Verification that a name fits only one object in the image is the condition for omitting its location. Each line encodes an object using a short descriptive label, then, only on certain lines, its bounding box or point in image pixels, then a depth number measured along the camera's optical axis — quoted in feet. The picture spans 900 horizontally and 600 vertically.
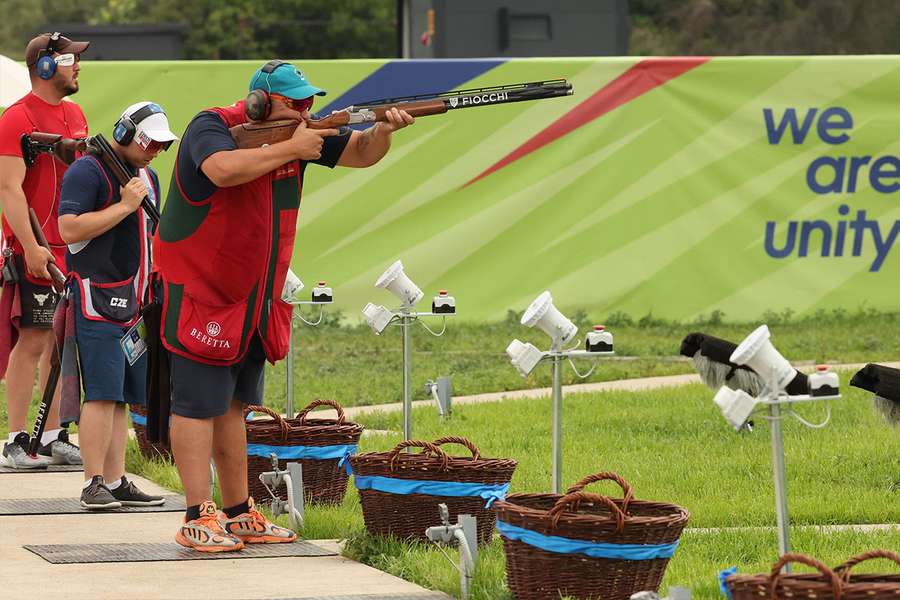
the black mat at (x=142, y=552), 45.79
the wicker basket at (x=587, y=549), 38.01
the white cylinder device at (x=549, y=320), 45.39
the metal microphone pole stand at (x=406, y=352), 56.53
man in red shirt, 60.03
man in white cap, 52.26
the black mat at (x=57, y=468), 61.41
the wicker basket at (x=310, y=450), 52.65
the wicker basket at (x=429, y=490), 45.88
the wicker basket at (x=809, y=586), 32.14
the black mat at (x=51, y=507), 53.11
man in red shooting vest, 45.98
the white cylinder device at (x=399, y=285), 56.44
